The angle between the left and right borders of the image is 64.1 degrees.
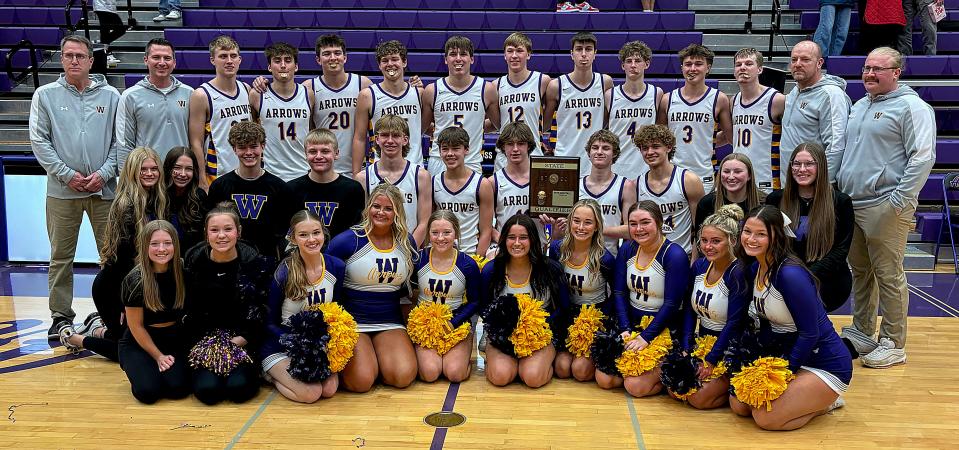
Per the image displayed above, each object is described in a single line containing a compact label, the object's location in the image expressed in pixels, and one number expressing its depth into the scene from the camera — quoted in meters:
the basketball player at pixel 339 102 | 4.88
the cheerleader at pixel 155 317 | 3.49
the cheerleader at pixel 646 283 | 3.62
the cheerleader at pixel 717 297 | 3.39
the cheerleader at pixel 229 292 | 3.55
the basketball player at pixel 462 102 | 4.94
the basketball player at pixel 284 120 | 4.76
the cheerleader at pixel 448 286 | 3.78
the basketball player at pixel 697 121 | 4.88
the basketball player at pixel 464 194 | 4.26
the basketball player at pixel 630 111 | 5.03
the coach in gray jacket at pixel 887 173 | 3.88
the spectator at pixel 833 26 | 8.16
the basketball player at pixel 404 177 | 4.29
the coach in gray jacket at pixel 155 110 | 4.49
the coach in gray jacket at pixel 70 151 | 4.38
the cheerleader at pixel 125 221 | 3.80
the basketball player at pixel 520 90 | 4.97
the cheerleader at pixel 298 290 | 3.56
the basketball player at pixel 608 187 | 4.16
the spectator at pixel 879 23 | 7.91
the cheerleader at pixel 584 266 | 3.80
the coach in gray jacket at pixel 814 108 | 4.24
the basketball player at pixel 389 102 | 4.80
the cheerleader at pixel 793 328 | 3.17
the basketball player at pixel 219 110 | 4.62
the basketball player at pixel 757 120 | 4.65
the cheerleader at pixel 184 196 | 3.94
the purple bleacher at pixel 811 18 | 9.07
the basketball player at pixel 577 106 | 5.07
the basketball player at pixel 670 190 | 4.16
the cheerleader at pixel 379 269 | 3.78
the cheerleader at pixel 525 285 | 3.74
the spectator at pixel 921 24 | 8.17
